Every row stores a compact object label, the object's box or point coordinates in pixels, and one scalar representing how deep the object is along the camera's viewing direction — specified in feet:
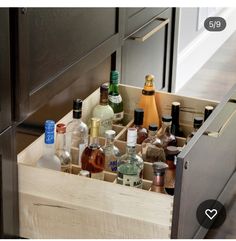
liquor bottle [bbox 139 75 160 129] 6.50
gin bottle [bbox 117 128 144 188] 5.40
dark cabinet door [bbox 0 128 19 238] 4.98
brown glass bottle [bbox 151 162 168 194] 5.22
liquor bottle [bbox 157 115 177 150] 6.23
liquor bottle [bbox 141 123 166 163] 6.07
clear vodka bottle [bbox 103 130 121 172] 5.86
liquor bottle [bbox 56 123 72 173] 5.66
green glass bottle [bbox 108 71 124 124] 6.61
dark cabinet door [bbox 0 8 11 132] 4.57
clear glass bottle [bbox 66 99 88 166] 5.81
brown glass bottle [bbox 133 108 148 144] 6.09
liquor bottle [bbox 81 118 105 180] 5.59
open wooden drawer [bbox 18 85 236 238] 4.92
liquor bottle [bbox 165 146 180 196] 5.58
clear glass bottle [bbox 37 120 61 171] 5.42
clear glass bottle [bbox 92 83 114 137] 6.39
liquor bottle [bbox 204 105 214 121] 6.12
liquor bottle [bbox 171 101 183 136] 6.31
